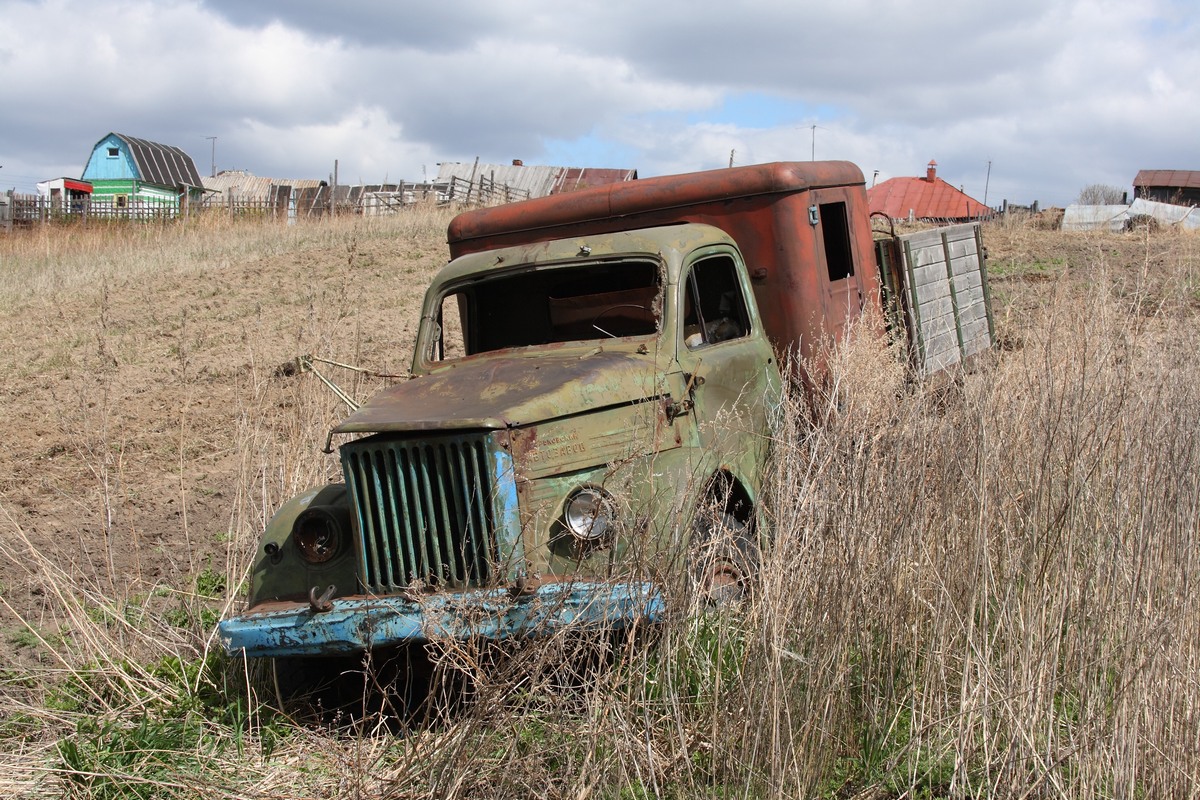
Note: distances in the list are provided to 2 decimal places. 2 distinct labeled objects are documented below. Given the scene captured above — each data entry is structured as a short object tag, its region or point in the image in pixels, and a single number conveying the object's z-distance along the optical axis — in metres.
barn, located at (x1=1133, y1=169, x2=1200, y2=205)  40.91
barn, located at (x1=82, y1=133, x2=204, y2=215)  48.19
